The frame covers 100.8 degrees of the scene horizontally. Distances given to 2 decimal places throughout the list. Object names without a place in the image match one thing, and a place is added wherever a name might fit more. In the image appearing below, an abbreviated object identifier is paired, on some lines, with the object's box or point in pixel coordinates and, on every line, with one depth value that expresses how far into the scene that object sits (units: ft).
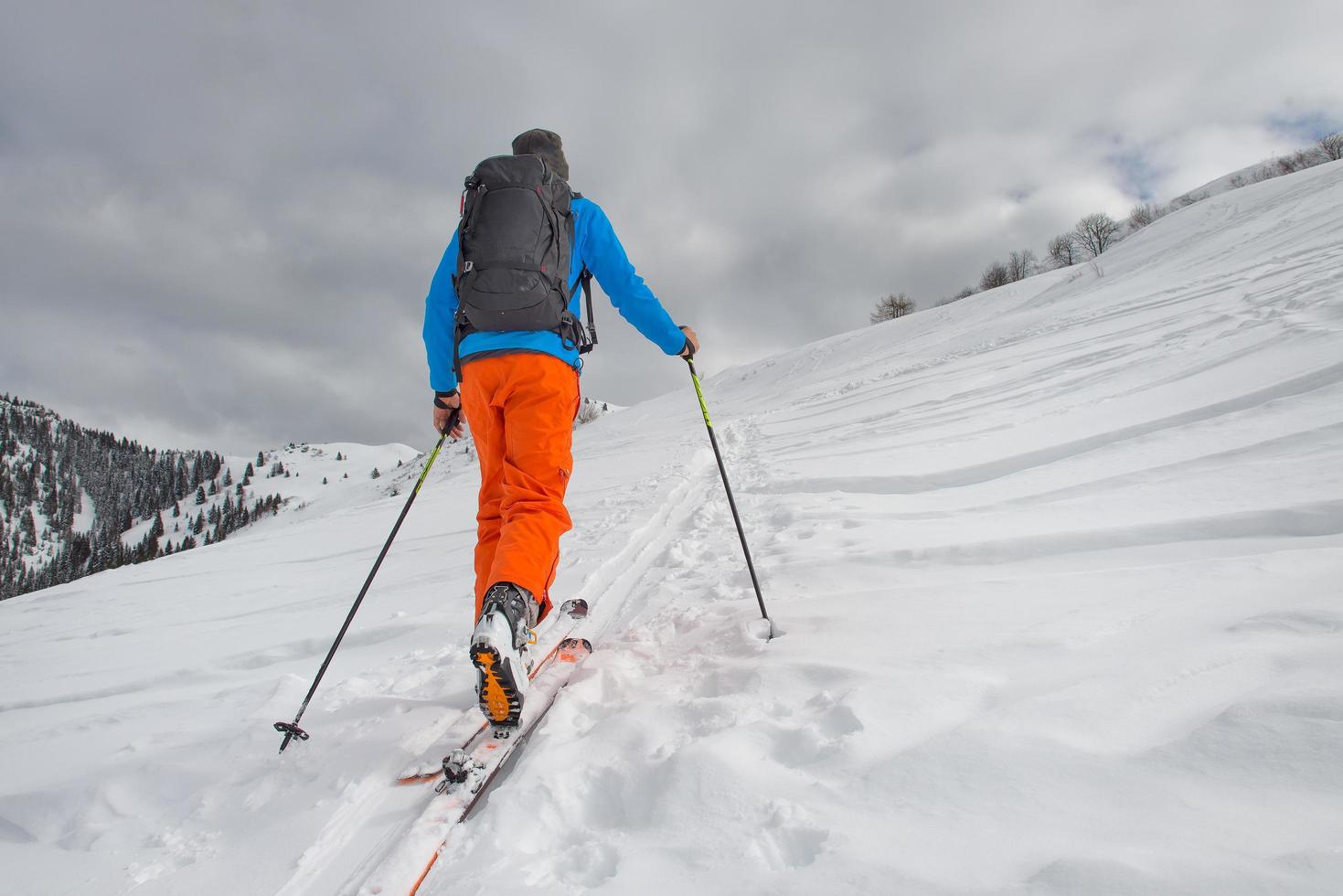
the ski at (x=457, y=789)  4.38
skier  6.94
